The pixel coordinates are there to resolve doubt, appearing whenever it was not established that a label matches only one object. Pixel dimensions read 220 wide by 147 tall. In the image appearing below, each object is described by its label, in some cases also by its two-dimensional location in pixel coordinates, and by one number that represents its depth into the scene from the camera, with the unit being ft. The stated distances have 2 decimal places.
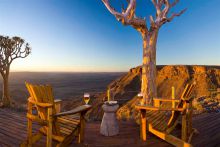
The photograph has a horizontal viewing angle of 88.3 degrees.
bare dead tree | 11.82
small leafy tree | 19.72
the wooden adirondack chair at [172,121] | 5.72
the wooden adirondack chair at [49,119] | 4.52
